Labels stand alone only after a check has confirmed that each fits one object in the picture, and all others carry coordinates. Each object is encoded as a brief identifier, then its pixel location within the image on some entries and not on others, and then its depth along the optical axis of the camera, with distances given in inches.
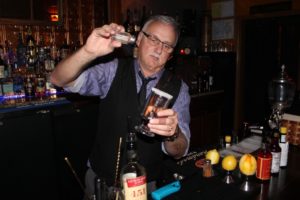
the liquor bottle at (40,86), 124.0
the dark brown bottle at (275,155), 58.5
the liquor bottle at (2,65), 113.1
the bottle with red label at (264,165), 54.3
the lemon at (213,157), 60.9
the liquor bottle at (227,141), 72.0
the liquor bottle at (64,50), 132.0
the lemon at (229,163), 54.7
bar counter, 49.7
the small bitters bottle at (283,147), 61.2
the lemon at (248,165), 53.2
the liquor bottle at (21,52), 121.7
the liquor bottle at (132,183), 40.9
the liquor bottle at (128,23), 147.9
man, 61.5
